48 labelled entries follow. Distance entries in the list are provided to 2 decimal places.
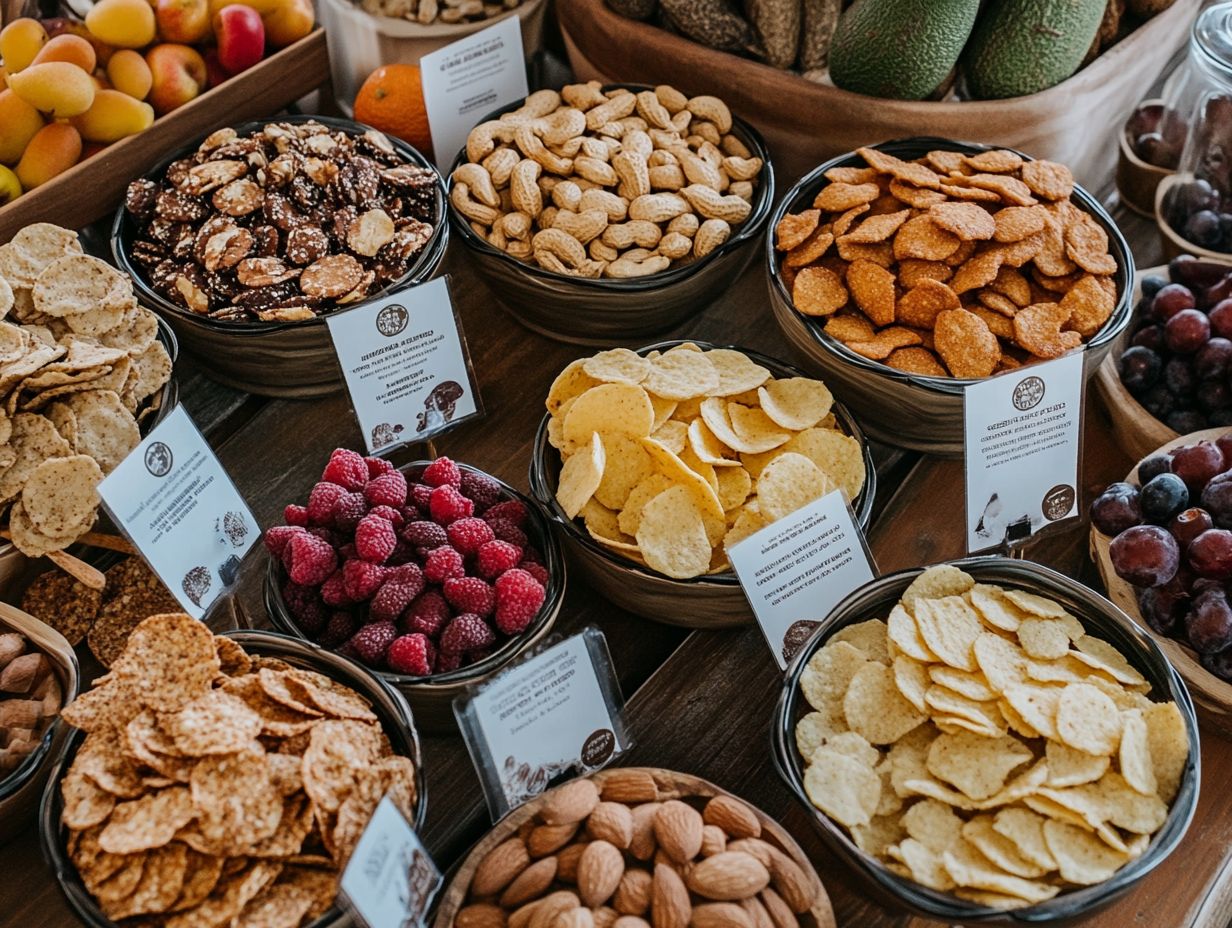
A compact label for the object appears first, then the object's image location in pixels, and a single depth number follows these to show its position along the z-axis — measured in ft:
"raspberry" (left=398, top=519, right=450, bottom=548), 3.84
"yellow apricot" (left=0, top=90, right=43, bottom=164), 5.32
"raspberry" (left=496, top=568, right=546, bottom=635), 3.68
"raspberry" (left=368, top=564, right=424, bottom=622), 3.66
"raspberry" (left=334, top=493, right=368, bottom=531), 3.90
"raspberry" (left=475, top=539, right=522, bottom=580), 3.80
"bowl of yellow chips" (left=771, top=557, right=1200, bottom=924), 3.06
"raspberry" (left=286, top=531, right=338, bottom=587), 3.72
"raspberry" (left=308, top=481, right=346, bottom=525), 3.93
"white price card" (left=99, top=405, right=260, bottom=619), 3.61
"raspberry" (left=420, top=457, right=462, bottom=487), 4.14
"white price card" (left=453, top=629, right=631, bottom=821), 3.19
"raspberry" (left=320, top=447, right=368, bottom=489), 4.06
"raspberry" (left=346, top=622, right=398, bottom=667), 3.60
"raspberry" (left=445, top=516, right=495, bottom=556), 3.86
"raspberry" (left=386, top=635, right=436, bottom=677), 3.54
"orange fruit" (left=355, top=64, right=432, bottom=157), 6.02
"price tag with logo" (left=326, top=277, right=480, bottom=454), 4.35
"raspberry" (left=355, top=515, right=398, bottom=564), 3.73
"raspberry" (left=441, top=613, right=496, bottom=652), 3.62
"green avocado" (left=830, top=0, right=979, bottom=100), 5.14
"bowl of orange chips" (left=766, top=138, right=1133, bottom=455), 4.49
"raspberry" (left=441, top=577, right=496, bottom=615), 3.68
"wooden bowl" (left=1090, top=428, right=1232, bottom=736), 3.82
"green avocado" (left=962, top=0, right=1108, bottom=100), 5.32
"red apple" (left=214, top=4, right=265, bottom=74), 5.90
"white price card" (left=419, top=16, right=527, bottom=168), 5.80
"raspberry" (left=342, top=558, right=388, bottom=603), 3.68
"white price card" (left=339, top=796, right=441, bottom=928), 2.75
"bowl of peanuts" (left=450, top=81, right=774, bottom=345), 4.99
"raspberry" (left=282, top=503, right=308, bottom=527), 3.97
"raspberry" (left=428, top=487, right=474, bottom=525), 3.99
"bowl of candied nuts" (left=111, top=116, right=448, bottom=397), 4.76
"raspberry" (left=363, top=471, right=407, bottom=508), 3.97
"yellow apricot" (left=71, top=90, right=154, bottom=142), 5.46
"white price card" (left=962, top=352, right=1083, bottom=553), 3.91
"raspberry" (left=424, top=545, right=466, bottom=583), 3.72
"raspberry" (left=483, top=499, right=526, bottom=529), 4.09
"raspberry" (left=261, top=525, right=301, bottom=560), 3.80
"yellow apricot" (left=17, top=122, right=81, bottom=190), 5.32
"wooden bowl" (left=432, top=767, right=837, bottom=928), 3.06
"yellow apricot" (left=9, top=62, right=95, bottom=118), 5.19
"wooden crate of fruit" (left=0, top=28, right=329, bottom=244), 5.28
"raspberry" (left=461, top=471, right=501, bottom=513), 4.20
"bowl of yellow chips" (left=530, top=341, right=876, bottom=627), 3.94
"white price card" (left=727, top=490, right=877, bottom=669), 3.74
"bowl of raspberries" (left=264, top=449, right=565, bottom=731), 3.63
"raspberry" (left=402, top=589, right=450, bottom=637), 3.66
